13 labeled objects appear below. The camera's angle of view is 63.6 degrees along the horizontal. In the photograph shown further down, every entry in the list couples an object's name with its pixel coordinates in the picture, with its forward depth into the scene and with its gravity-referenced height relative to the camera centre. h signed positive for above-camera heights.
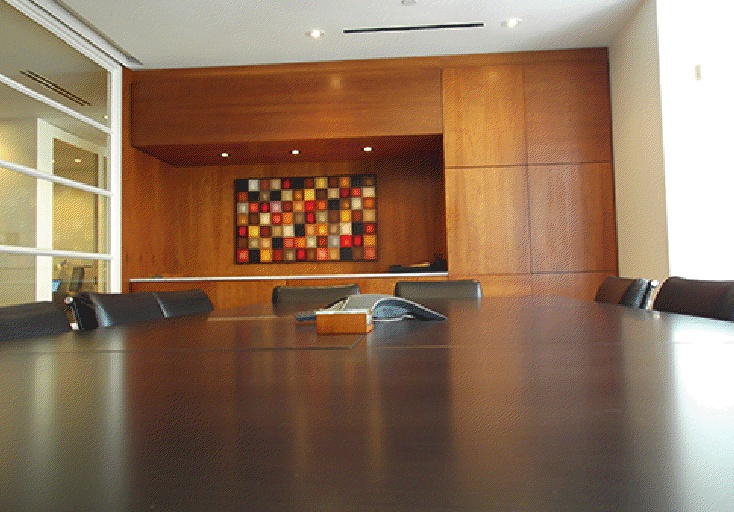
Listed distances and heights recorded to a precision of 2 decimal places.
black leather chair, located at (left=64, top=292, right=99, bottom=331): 1.70 -0.08
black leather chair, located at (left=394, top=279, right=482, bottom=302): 3.05 -0.07
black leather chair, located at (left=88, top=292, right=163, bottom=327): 1.73 -0.08
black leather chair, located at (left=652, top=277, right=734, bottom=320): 1.55 -0.08
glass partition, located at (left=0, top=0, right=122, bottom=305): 3.65 +0.88
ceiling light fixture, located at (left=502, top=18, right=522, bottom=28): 4.33 +1.86
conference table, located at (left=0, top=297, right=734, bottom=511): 0.25 -0.09
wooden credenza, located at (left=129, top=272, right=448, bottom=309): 5.00 -0.02
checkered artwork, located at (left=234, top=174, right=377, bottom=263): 5.89 +0.61
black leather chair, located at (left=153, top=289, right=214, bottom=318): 2.26 -0.08
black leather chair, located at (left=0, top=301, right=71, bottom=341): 1.36 -0.08
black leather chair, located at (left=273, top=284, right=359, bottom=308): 2.97 -0.07
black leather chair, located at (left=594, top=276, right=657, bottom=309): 2.08 -0.07
